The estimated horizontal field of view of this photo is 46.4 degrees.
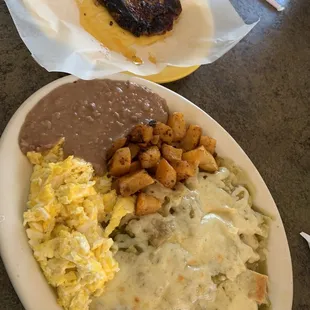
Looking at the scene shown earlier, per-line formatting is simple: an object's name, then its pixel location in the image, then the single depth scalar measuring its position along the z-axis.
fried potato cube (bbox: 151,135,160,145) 0.30
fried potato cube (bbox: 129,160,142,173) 0.29
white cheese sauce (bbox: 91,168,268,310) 0.26
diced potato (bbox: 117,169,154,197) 0.28
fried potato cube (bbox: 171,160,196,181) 0.30
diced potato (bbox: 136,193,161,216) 0.28
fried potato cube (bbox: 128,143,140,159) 0.30
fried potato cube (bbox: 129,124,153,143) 0.30
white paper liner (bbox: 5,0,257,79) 0.33
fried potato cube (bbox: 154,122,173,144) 0.31
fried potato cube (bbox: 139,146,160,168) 0.29
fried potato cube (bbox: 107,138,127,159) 0.29
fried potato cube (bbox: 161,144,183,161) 0.30
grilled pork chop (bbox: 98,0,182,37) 0.38
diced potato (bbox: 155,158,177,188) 0.29
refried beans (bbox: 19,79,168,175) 0.27
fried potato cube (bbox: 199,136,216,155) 0.32
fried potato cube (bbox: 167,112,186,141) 0.32
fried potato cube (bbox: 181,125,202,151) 0.32
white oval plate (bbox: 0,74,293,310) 0.24
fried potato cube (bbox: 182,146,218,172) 0.31
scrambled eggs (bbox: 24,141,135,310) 0.24
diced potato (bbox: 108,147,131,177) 0.28
